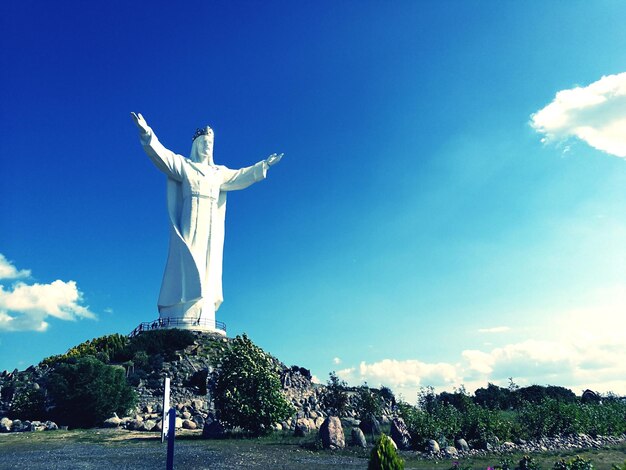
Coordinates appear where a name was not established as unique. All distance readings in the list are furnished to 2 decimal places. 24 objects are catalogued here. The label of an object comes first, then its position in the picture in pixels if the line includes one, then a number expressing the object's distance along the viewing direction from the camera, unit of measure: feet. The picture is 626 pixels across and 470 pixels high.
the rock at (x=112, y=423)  75.36
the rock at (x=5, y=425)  73.46
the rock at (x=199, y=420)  79.10
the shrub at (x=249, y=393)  62.80
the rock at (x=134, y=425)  72.69
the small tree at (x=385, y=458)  28.94
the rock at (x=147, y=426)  71.86
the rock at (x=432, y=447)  53.23
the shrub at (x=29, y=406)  81.56
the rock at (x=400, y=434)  56.76
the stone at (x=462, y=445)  56.35
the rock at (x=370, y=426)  70.85
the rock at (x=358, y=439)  56.85
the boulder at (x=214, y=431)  63.44
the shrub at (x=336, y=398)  92.58
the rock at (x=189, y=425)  76.69
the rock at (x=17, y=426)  73.05
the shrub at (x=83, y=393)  76.69
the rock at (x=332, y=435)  54.54
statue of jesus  135.95
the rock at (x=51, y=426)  73.46
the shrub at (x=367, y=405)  78.43
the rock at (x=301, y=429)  65.22
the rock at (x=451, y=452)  53.06
